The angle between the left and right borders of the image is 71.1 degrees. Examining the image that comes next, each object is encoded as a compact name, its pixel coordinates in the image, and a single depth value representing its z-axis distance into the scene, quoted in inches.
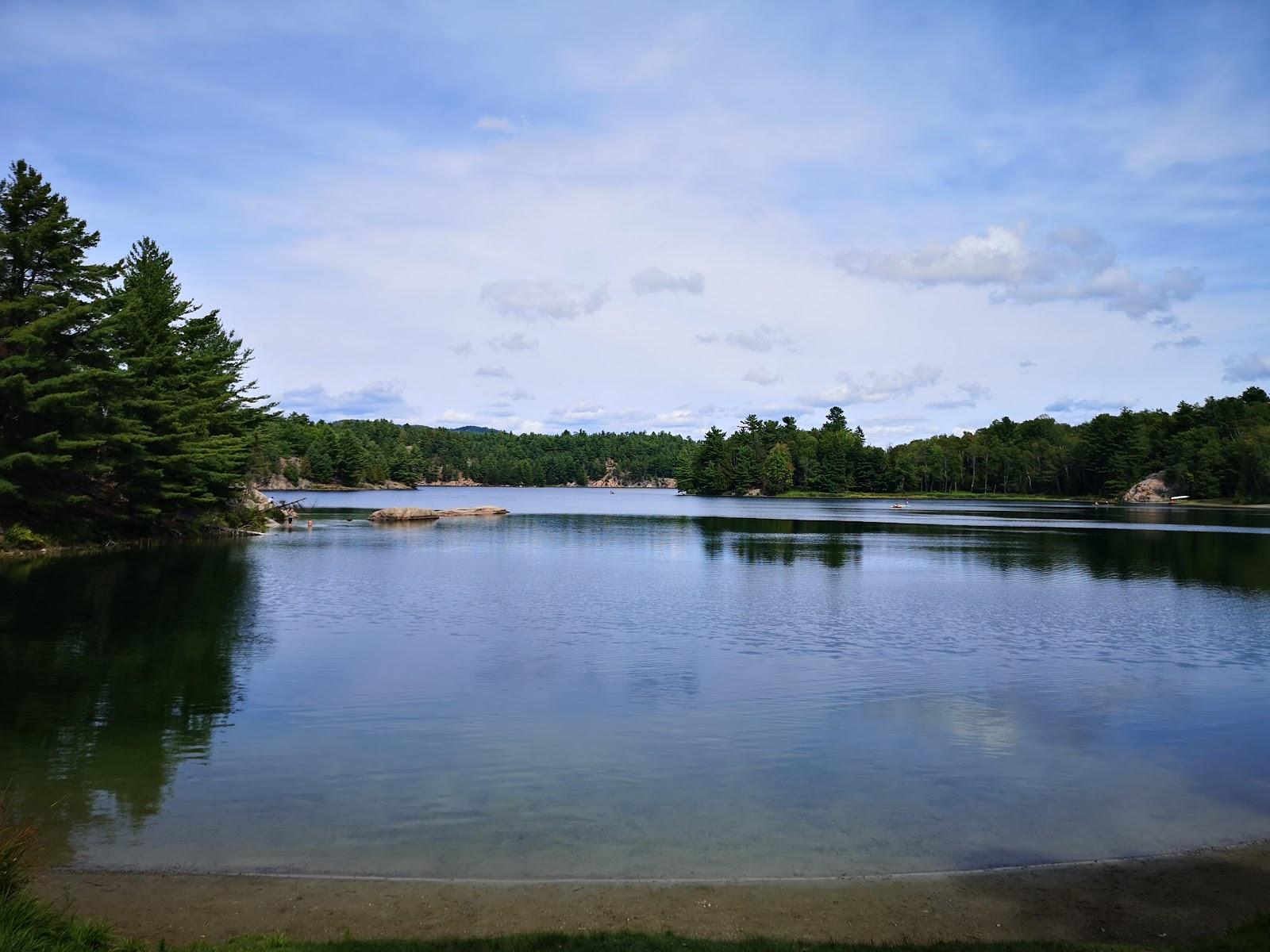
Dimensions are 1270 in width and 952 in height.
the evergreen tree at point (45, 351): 1488.7
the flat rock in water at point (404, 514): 3250.5
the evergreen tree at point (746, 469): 7007.9
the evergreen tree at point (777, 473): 6998.0
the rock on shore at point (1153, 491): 6156.5
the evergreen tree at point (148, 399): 1713.8
